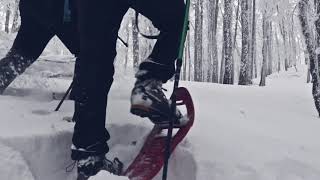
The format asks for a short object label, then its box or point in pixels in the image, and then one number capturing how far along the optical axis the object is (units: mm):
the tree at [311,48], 4820
